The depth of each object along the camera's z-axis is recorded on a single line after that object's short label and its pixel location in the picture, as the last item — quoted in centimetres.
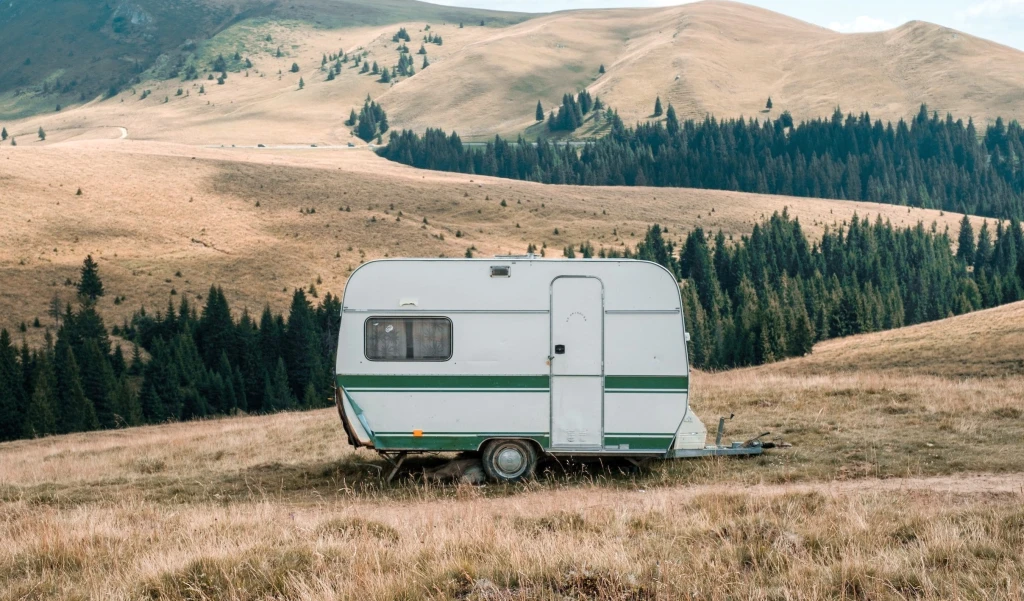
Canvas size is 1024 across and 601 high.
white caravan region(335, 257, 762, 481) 1462
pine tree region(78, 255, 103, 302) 8376
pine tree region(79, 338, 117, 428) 6282
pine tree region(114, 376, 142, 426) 6122
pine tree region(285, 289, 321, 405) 7888
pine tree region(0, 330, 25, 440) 5928
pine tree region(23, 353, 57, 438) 5741
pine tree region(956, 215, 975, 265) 14525
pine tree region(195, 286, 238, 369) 7650
